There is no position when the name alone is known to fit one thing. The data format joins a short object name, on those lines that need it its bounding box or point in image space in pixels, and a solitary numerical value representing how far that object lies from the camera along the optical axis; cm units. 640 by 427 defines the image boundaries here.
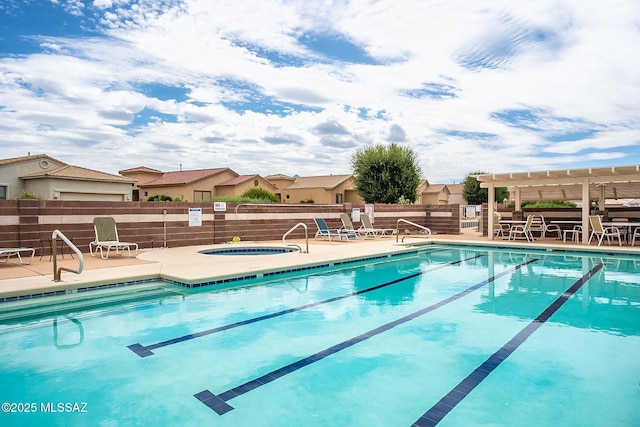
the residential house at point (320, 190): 4016
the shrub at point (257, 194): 3516
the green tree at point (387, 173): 2608
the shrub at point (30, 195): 2259
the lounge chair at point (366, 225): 1628
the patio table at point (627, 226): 1332
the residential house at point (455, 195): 5705
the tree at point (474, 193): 4028
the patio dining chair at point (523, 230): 1518
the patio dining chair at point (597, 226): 1347
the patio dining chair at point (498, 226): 1713
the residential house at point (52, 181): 2534
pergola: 1364
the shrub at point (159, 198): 3362
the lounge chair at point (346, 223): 1633
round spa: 1261
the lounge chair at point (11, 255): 846
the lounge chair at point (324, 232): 1548
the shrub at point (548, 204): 2954
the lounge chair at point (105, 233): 1006
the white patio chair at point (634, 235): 1410
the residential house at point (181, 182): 3484
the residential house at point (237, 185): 3700
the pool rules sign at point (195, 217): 1319
